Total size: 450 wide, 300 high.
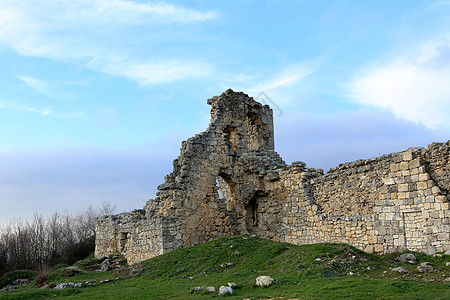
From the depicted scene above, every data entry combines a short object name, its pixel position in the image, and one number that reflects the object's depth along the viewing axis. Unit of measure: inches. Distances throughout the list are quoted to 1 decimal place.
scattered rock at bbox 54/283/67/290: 604.6
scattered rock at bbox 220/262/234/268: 569.1
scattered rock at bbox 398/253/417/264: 510.3
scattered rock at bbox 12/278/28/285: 800.0
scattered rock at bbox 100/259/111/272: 802.2
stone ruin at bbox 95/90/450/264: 561.0
